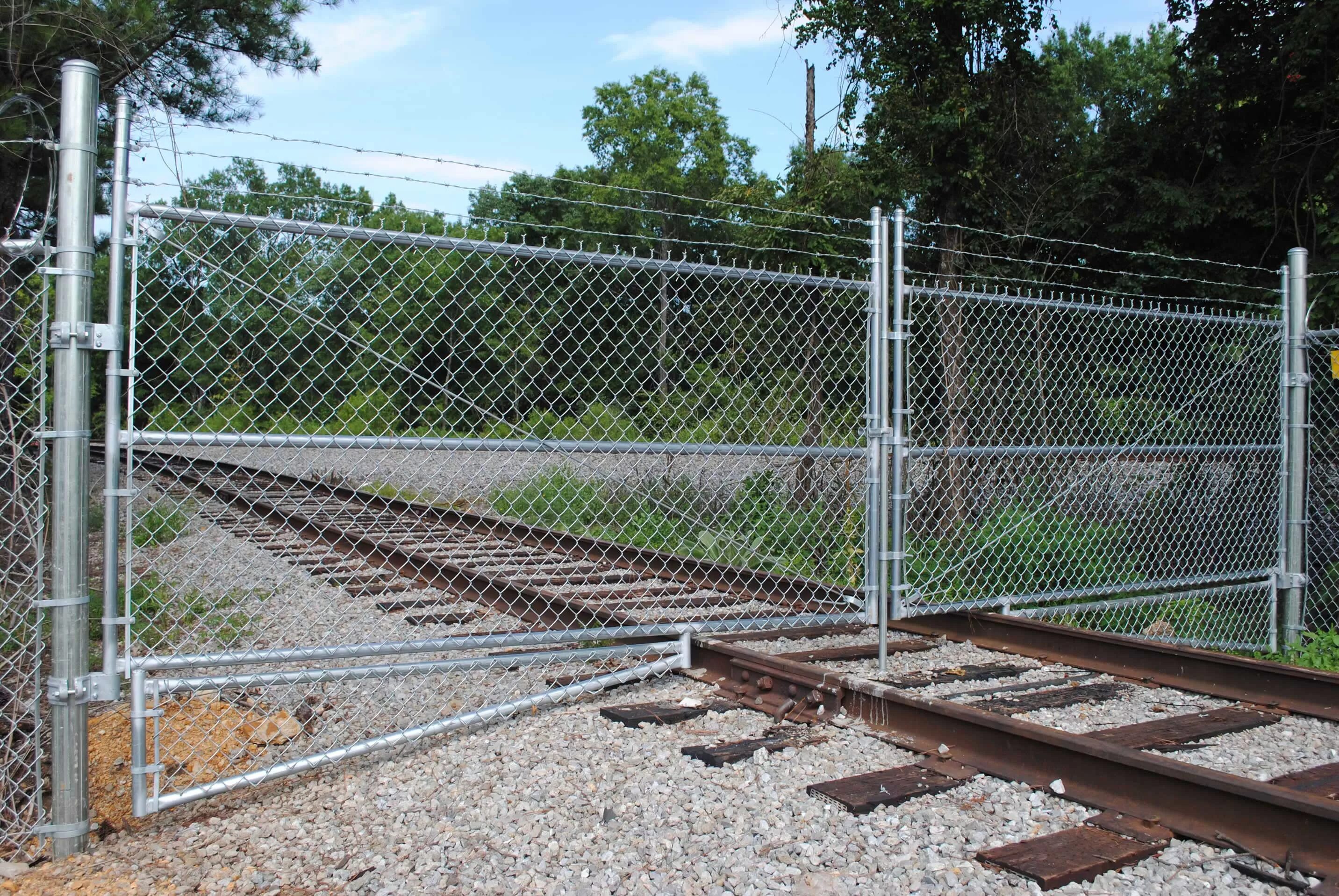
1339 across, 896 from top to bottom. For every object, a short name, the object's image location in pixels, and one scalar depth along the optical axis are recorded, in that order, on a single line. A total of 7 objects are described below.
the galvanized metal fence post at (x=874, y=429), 5.11
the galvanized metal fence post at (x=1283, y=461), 7.07
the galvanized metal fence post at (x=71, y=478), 3.23
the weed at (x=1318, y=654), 6.92
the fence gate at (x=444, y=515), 4.03
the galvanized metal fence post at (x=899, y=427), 5.14
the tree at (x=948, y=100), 14.04
